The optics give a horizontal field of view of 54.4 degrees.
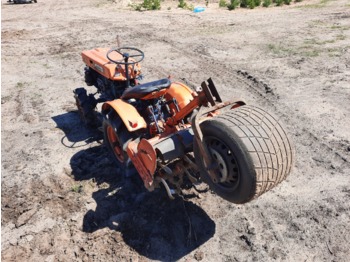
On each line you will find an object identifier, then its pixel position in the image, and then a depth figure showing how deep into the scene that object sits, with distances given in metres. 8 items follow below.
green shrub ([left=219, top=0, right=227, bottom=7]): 16.80
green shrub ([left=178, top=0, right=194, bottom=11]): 16.61
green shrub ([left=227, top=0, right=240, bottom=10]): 16.30
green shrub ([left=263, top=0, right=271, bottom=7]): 16.48
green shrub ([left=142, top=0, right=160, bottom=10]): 16.62
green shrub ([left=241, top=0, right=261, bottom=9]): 16.34
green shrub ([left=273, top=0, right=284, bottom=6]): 16.75
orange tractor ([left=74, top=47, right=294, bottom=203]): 3.21
